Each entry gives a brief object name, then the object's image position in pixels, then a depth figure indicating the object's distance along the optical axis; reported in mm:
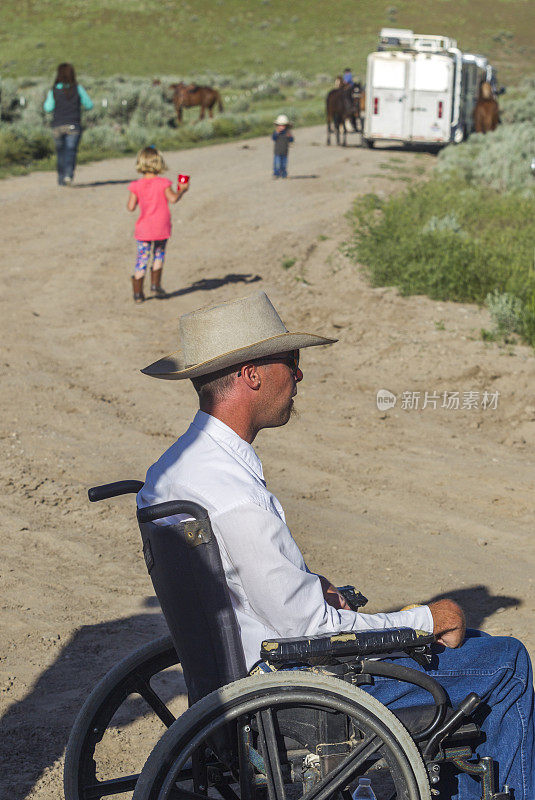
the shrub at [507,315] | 9688
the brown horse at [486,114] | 25359
